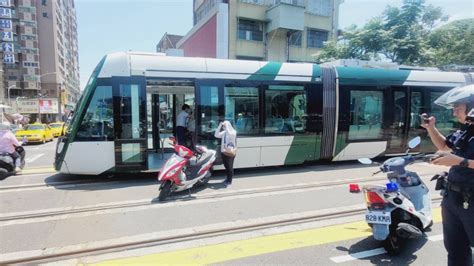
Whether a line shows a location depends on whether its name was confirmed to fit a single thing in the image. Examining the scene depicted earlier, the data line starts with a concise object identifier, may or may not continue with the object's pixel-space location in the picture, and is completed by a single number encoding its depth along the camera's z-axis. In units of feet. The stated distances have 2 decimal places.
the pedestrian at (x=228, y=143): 22.94
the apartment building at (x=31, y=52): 176.96
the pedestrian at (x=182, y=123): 29.48
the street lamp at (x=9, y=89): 176.50
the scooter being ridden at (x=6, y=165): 26.63
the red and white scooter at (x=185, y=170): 19.62
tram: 23.39
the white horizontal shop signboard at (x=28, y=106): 155.11
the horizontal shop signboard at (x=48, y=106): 152.66
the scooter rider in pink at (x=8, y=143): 27.73
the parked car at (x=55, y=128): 81.15
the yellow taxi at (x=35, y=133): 63.98
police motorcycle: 12.00
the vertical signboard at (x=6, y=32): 167.12
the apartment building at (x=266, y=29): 81.56
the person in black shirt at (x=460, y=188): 8.28
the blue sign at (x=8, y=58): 177.36
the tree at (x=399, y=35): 59.36
